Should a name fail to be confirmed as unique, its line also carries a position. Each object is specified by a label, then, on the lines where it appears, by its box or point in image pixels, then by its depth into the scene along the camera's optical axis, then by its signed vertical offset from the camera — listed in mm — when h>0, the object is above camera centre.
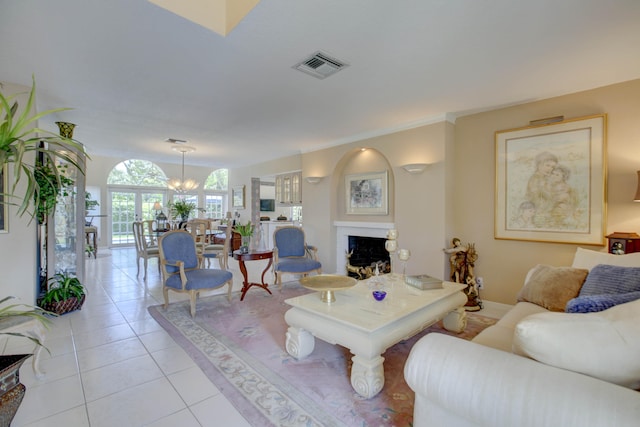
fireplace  4875 -831
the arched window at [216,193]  9930 +629
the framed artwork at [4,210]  2838 +9
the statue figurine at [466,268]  3584 -752
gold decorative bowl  2332 -630
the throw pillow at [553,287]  2277 -644
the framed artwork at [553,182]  2967 +323
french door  8547 +53
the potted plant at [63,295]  3342 -1016
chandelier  6556 +664
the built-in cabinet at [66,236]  3611 -333
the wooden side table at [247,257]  3949 -657
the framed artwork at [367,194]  4793 +301
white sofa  886 -583
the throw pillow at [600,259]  2211 -413
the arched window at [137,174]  8500 +1133
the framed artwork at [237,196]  8828 +462
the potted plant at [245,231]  4301 -317
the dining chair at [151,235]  5472 -464
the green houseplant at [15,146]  1217 +296
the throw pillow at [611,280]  1807 -474
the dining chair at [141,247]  4949 -661
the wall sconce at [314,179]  5581 +623
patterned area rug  1756 -1250
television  9637 +191
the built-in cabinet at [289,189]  6868 +552
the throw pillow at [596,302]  1291 -423
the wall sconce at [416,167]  3975 +611
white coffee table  1868 -833
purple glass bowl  2296 -684
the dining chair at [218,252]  4730 -767
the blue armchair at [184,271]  3346 -758
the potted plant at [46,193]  3247 +207
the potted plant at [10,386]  1418 -912
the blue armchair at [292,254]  4297 -726
